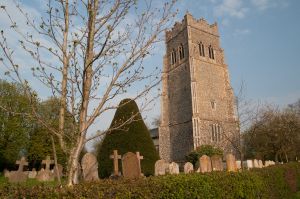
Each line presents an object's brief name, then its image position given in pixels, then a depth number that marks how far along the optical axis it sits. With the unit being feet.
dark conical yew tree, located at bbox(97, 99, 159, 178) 52.31
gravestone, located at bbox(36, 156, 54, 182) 58.59
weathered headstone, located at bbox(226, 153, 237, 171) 41.60
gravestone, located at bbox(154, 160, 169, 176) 47.11
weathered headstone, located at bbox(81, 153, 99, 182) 34.86
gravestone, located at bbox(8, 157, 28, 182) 51.37
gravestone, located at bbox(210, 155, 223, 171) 41.01
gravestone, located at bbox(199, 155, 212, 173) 39.22
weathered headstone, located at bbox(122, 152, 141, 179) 30.35
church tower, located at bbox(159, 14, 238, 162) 125.59
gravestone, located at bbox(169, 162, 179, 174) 52.98
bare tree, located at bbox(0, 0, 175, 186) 15.56
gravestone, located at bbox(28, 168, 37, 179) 72.83
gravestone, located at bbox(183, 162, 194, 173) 53.16
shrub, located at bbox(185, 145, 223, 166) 93.50
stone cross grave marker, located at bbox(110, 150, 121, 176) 37.85
